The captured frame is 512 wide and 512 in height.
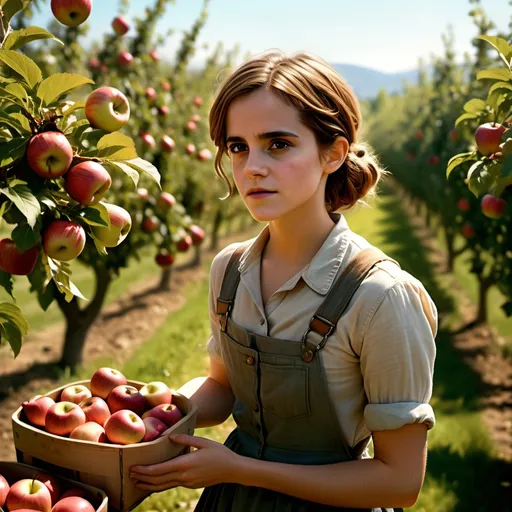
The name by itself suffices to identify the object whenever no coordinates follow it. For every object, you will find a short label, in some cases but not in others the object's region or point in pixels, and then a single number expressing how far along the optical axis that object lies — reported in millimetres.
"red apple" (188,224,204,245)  6332
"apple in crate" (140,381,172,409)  1857
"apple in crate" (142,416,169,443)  1694
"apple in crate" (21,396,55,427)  1729
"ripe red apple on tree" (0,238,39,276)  1713
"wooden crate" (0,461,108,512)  1567
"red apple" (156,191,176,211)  5590
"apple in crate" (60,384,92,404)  1836
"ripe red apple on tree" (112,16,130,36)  5383
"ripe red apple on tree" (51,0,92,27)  1896
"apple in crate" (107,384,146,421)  1812
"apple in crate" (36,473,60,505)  1584
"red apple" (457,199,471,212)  6633
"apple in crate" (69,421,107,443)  1639
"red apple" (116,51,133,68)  6275
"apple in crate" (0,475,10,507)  1538
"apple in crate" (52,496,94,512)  1502
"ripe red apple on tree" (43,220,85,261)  1604
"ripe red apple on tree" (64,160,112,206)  1591
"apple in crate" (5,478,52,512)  1508
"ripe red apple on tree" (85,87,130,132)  1698
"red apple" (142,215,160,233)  5832
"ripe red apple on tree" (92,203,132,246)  1702
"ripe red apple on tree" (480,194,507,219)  2711
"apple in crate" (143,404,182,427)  1782
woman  1604
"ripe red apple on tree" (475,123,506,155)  2088
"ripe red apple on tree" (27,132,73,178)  1523
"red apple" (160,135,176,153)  5568
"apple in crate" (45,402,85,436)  1653
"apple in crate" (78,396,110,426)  1758
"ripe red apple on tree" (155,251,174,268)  6238
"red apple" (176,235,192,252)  6141
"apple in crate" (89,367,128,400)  1871
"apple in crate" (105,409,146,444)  1646
